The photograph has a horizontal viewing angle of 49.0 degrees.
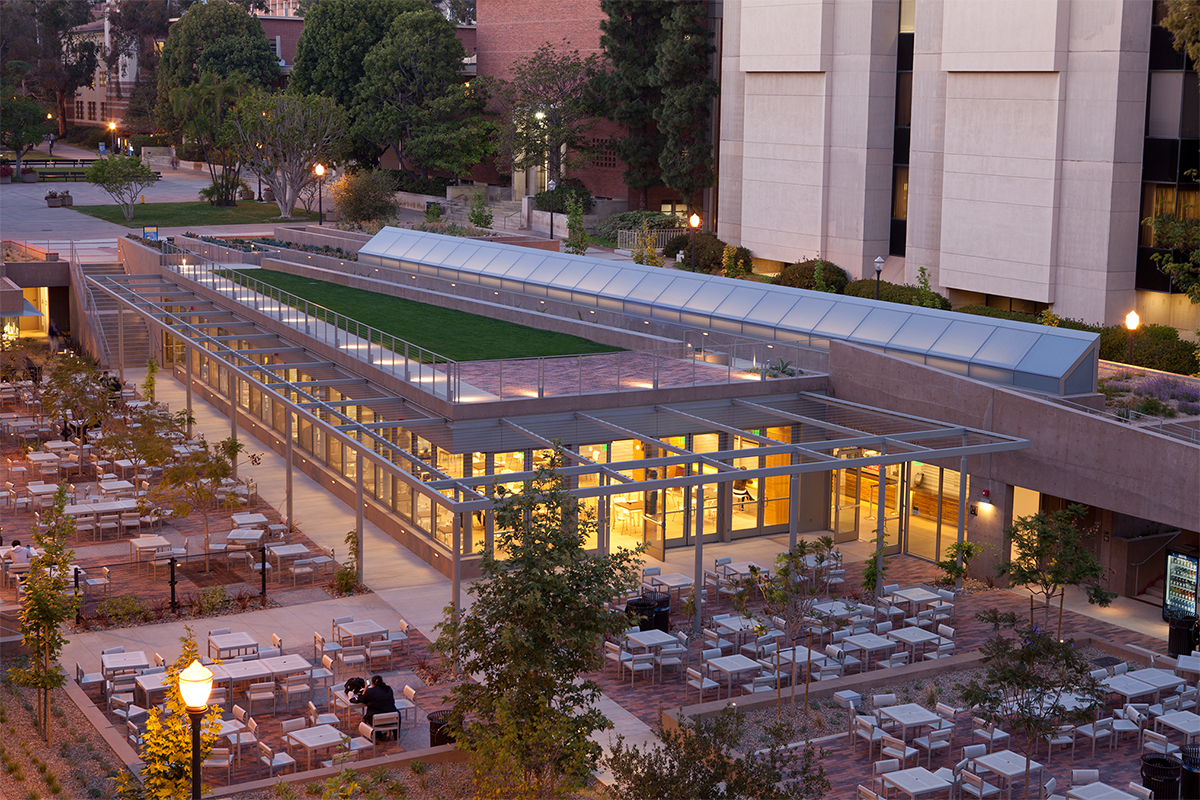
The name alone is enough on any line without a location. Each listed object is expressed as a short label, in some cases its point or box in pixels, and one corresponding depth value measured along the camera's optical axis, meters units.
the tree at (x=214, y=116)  84.88
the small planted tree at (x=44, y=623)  17.66
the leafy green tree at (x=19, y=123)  101.12
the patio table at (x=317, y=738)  17.12
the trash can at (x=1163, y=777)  16.53
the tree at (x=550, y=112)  71.19
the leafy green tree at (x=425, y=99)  77.19
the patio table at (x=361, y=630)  21.36
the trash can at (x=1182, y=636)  21.81
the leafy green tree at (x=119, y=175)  73.56
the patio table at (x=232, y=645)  20.42
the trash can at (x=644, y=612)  22.39
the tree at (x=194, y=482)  26.42
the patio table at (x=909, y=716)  17.91
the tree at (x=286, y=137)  74.88
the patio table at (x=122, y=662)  19.39
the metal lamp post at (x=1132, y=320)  29.36
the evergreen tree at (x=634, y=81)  65.44
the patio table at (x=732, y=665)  19.97
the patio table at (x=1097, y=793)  15.95
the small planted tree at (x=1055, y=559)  20.83
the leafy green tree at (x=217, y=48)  98.81
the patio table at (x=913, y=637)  21.40
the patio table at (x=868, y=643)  21.11
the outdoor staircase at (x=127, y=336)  48.75
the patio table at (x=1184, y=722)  18.02
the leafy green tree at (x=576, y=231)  54.75
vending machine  23.30
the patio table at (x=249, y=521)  28.00
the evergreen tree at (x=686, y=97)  62.03
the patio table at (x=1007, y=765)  16.52
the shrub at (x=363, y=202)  65.50
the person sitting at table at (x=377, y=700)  18.06
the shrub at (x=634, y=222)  63.38
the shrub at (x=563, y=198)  70.75
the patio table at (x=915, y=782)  16.19
